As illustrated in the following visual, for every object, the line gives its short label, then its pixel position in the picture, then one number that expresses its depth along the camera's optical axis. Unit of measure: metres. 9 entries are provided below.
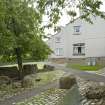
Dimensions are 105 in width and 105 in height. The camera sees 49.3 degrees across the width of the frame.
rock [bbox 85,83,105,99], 5.78
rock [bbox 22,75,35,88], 8.71
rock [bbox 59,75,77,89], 7.53
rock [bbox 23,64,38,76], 12.87
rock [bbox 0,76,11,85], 9.53
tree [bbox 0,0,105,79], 8.16
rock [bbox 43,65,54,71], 14.97
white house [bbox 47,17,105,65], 20.47
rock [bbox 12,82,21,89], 8.94
